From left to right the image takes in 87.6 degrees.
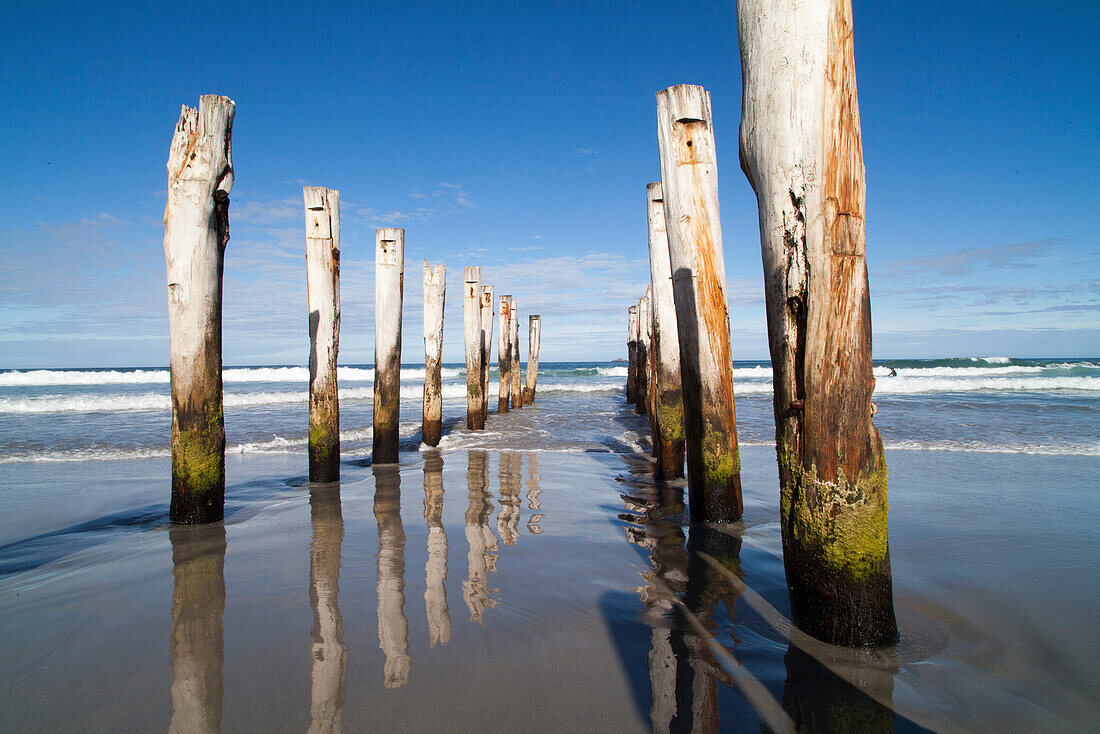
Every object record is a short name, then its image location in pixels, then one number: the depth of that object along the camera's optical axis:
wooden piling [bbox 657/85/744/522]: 4.31
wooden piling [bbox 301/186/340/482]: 6.46
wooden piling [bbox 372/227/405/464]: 7.85
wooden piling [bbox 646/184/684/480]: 6.04
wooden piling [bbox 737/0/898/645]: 2.21
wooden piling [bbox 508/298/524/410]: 19.11
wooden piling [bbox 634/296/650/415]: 15.01
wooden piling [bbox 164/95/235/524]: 4.27
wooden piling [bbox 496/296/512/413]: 17.14
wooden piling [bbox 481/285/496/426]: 13.62
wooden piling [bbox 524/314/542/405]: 22.09
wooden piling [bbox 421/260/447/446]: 10.17
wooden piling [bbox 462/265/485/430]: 12.34
